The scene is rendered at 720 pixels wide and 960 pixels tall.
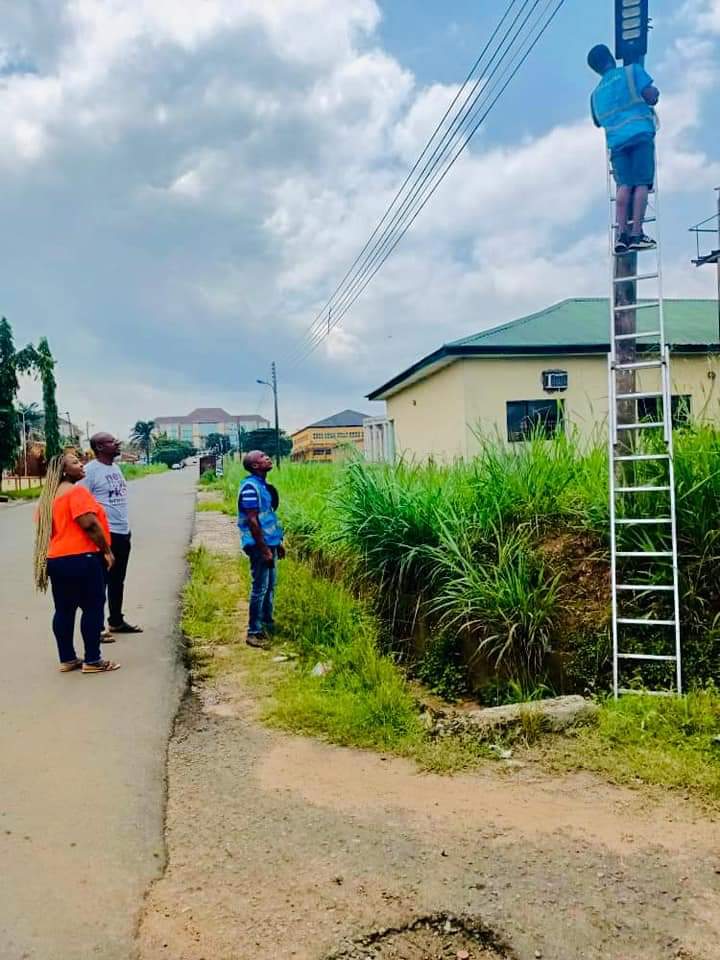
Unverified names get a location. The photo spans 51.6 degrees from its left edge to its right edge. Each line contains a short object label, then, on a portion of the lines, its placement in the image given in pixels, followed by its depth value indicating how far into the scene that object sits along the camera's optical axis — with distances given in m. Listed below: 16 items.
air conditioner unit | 17.05
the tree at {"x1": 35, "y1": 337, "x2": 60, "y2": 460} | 35.78
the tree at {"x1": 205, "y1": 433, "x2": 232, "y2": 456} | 96.69
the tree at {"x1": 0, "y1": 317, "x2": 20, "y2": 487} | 29.59
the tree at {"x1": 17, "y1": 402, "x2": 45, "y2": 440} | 48.09
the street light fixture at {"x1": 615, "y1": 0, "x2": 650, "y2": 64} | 5.71
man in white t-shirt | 6.17
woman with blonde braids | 5.27
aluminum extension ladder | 4.48
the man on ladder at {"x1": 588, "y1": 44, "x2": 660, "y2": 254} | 5.32
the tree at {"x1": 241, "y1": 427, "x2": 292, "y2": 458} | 37.97
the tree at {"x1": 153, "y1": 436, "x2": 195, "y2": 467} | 105.69
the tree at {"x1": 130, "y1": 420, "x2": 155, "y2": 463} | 115.06
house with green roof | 16.83
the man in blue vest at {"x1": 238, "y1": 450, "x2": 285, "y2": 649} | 5.92
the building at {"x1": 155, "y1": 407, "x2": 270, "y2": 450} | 164.75
